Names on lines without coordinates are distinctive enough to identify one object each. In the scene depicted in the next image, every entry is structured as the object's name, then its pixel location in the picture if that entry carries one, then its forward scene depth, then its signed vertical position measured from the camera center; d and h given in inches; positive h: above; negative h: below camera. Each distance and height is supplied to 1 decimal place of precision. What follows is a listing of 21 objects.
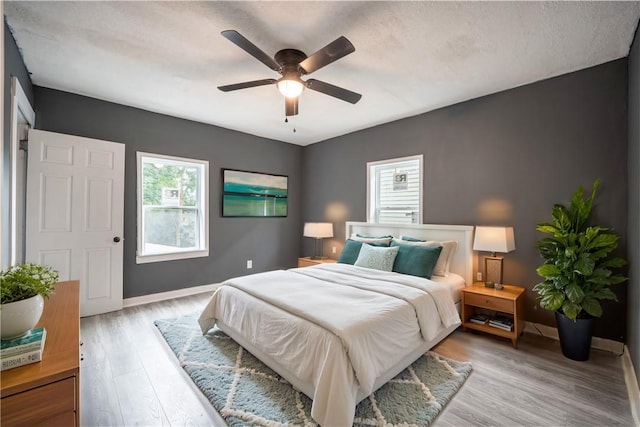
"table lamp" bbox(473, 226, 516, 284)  114.3 -12.1
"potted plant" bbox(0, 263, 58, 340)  41.6 -14.2
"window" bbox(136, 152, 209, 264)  153.8 +1.4
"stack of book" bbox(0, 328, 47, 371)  38.1 -20.2
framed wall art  182.9 +12.4
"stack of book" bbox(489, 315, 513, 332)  107.2 -42.5
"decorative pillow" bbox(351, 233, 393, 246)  144.1 -14.1
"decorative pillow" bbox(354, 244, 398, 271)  129.5 -21.1
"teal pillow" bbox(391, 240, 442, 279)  121.3 -20.5
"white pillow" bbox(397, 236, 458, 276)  126.4 -18.2
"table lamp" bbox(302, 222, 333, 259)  189.8 -11.9
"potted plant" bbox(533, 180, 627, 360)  89.9 -18.8
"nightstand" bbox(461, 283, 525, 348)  105.5 -35.0
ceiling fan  81.7 +43.3
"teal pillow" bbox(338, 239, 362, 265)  147.2 -21.2
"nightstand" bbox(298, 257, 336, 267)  182.1 -32.2
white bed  65.7 -32.6
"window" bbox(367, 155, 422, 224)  159.0 +13.8
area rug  68.7 -49.9
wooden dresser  34.8 -23.7
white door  118.7 -1.6
